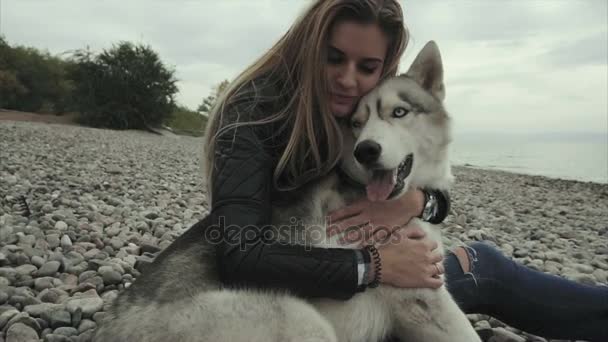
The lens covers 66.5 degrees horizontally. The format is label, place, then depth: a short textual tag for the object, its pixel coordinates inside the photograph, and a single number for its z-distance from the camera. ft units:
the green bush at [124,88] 77.71
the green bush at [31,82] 86.33
